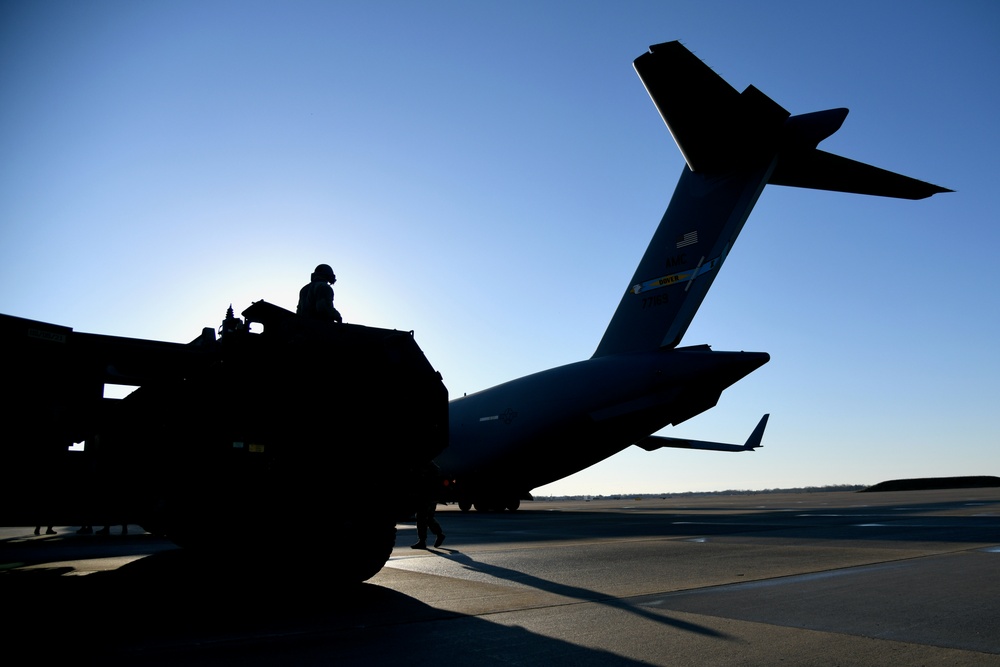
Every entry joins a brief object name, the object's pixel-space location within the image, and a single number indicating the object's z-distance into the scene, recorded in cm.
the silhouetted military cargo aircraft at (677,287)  2045
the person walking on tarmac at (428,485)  655
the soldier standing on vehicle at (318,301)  708
